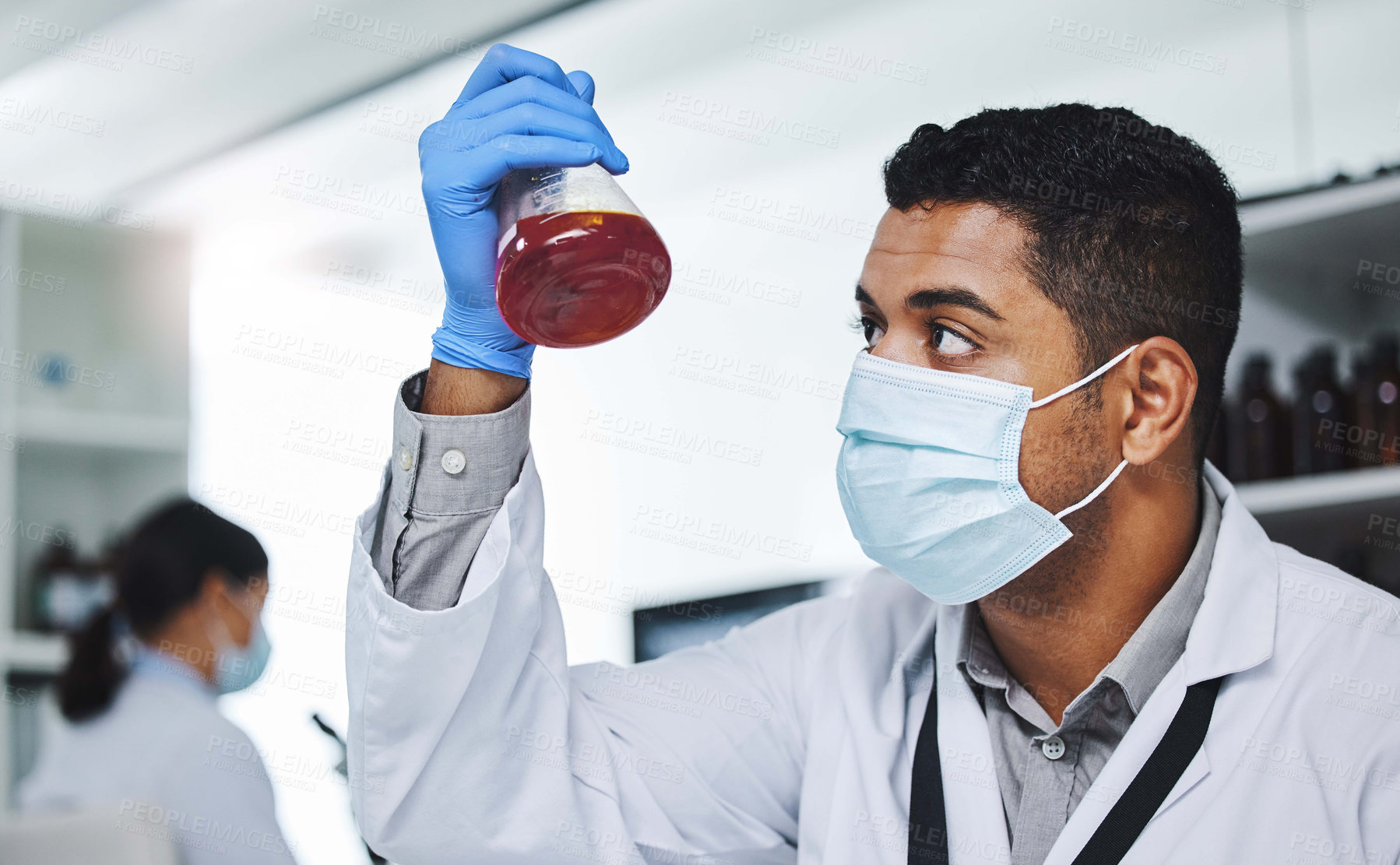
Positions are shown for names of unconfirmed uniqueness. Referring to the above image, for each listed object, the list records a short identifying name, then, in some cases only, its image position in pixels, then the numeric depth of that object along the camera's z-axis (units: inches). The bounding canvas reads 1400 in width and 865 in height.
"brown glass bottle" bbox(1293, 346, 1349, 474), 77.9
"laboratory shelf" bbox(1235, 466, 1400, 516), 68.4
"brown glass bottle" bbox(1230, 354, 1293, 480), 79.4
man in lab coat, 40.9
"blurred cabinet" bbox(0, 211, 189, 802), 114.6
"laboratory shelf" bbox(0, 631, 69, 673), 112.5
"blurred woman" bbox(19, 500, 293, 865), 84.6
